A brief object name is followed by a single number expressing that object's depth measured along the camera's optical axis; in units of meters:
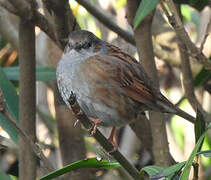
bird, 5.16
